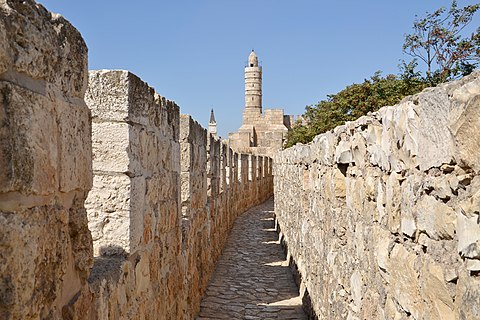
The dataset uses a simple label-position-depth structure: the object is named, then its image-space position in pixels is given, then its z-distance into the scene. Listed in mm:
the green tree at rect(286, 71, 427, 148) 11648
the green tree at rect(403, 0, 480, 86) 10195
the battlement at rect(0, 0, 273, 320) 1352
